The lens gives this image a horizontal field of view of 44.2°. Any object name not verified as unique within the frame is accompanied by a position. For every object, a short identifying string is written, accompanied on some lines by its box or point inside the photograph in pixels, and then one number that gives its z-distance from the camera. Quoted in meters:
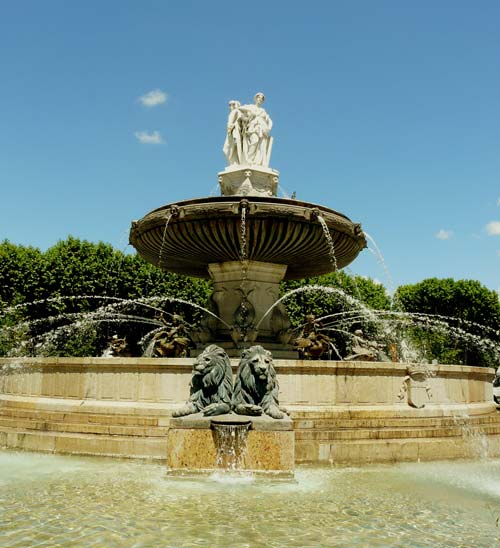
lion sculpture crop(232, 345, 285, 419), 7.83
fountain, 8.47
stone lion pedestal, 7.30
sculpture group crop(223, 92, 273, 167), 14.72
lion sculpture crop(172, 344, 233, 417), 7.80
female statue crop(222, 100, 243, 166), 14.77
